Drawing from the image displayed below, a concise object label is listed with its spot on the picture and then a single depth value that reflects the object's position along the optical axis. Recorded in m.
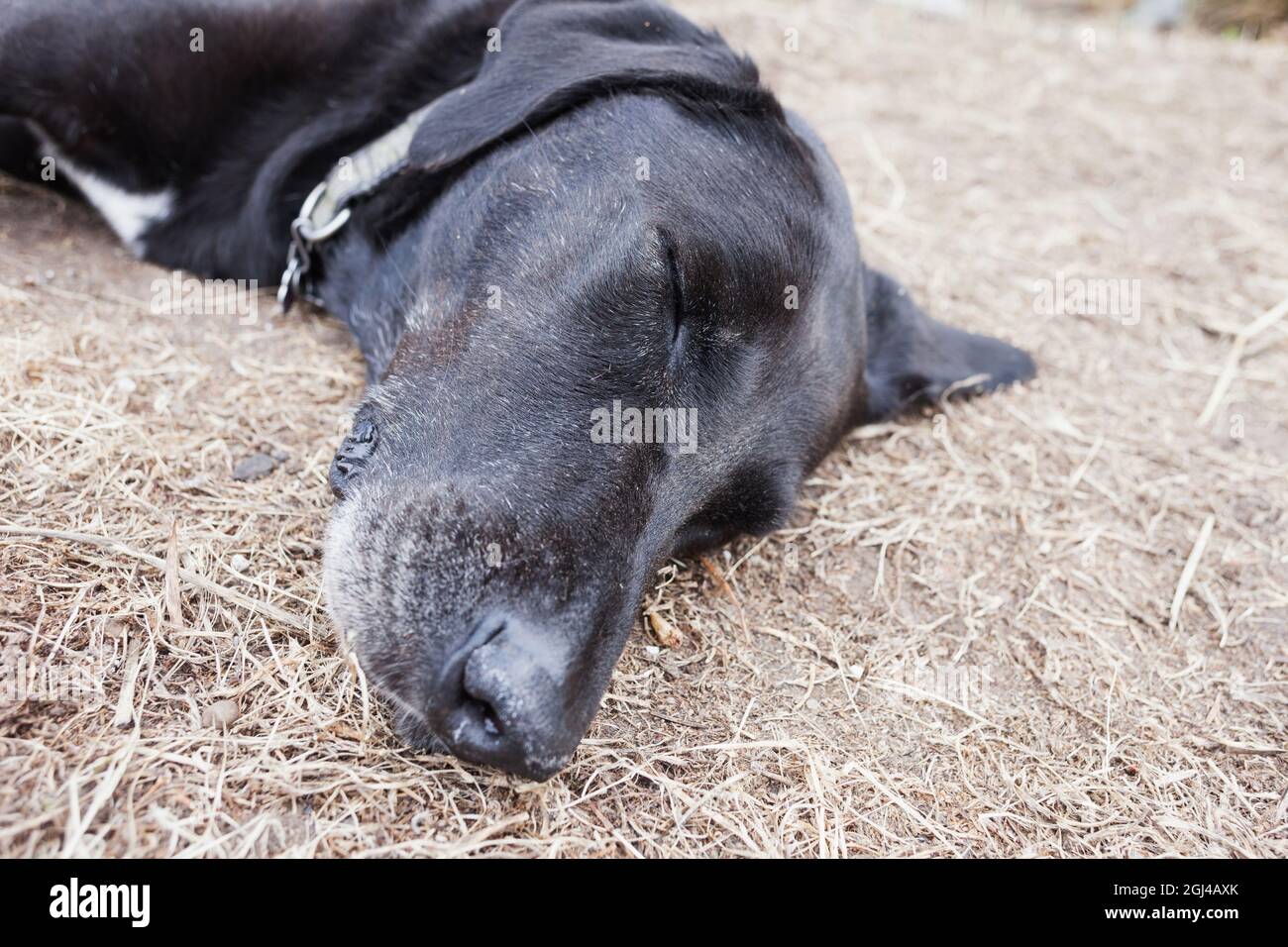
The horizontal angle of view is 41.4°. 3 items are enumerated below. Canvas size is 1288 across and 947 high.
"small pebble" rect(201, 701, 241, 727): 0.43
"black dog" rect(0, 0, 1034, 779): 0.44
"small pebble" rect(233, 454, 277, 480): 0.52
